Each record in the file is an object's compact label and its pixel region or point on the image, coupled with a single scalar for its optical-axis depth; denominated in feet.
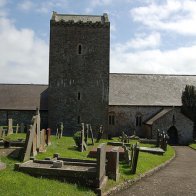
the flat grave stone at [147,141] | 80.05
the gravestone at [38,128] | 43.71
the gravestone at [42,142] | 45.40
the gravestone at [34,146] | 40.78
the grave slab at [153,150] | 60.03
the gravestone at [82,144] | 52.25
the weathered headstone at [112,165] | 33.89
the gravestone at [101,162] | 29.86
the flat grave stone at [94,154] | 44.88
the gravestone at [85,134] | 59.71
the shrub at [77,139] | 54.05
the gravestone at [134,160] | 38.62
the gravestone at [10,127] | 76.57
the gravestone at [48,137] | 52.09
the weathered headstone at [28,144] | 37.20
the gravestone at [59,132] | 73.93
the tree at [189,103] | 97.16
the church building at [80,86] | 89.26
